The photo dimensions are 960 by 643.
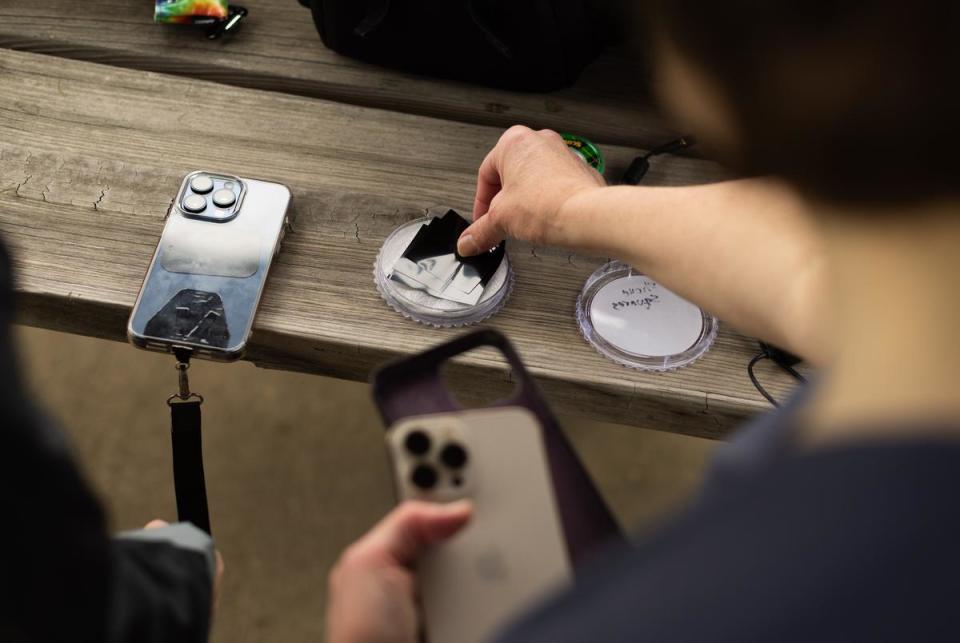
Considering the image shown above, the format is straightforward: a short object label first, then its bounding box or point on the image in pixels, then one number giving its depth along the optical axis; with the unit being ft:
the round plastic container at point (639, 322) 2.36
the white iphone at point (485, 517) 1.72
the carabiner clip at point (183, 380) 2.40
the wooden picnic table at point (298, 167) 2.38
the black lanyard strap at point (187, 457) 2.48
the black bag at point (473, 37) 2.77
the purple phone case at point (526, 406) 1.82
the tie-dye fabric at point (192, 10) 2.98
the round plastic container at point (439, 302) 2.39
